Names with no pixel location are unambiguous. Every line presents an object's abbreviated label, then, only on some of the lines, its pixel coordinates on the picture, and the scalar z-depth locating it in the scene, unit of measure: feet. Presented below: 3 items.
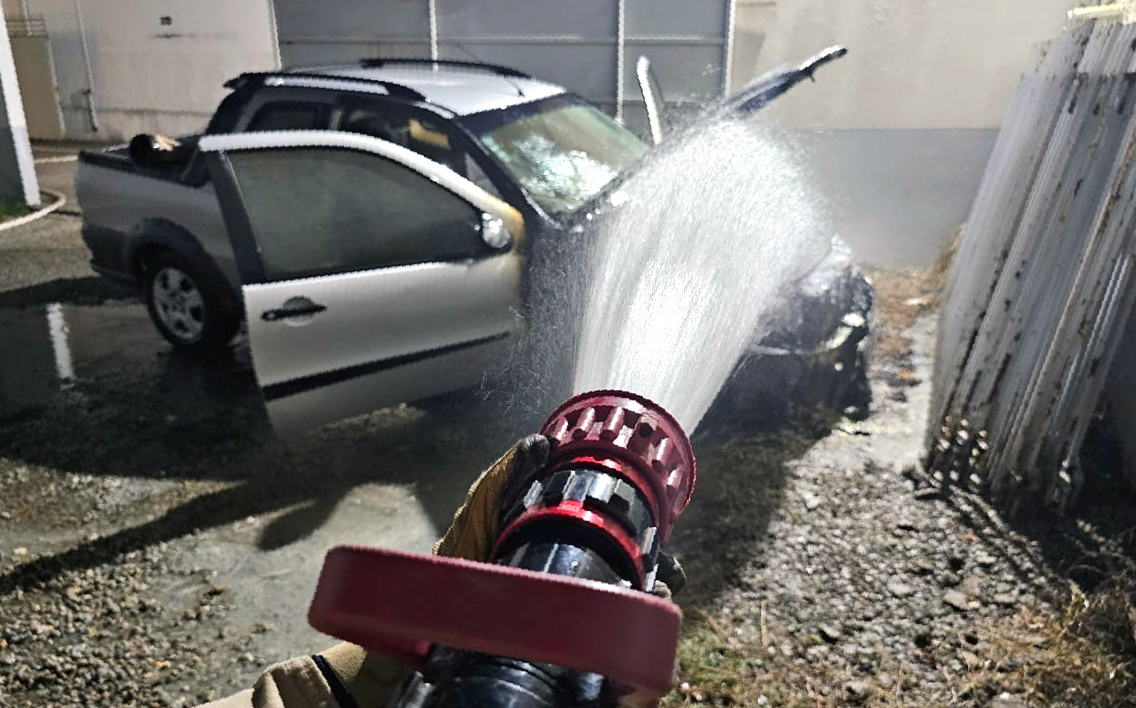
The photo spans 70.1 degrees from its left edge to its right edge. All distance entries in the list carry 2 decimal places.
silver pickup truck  13.42
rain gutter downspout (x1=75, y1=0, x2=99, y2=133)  50.62
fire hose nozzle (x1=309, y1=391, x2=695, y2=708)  2.30
